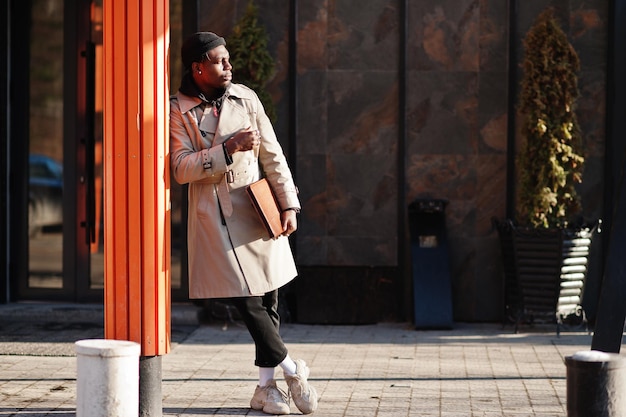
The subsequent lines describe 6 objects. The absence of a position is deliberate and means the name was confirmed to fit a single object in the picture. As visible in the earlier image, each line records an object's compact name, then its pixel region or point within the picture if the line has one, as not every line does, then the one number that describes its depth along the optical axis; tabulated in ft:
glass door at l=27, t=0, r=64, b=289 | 36.65
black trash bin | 33.83
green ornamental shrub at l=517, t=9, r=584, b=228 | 33.06
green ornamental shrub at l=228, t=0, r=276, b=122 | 33.65
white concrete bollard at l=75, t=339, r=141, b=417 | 17.48
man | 21.01
